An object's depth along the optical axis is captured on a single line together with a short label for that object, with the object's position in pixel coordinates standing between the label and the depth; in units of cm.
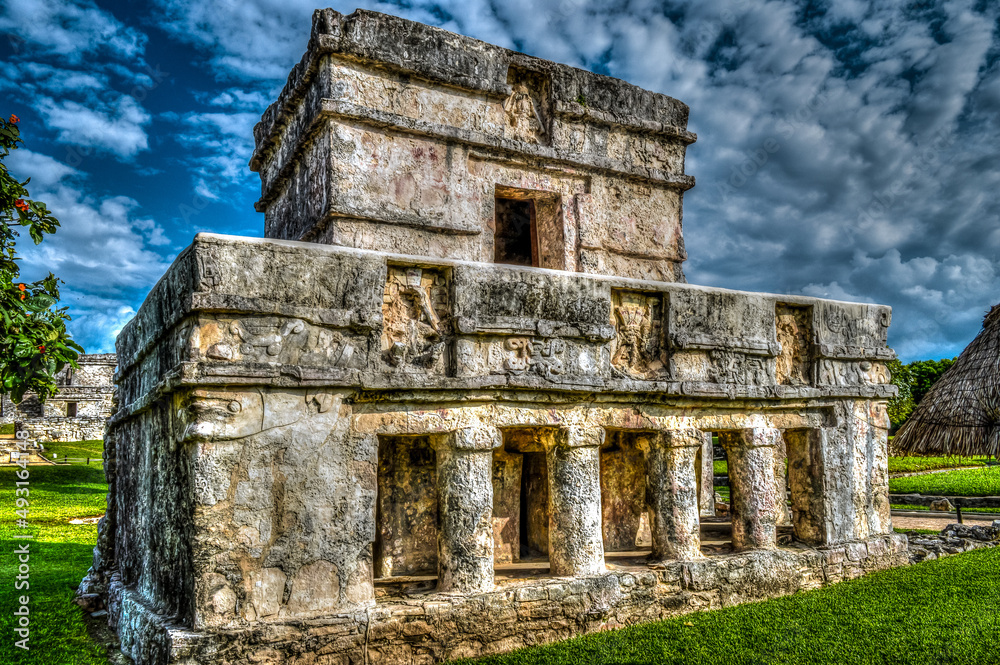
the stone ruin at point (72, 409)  2602
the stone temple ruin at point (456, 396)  425
